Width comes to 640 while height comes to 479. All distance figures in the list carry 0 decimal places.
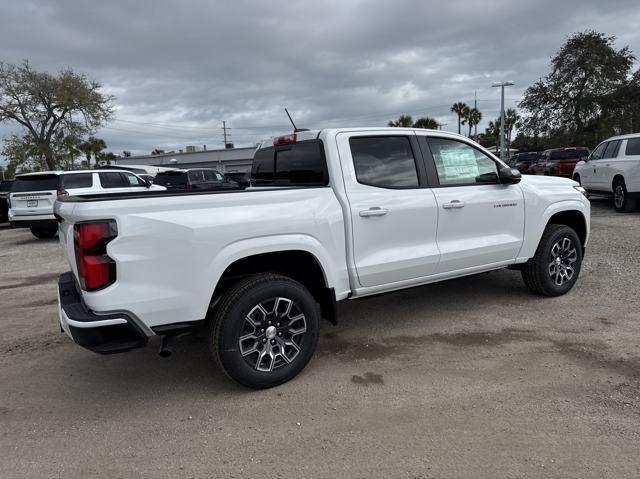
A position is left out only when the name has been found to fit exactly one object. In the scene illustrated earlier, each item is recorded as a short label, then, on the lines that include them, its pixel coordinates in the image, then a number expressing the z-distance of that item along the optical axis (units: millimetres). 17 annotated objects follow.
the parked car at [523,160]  27781
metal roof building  45294
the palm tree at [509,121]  68875
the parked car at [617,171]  11023
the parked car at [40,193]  10992
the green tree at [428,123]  50050
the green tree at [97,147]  63747
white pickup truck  2895
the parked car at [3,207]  15201
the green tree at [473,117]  67125
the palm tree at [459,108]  66562
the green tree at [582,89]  34844
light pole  31203
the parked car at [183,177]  17797
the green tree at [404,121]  47338
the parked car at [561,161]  18016
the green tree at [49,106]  31359
